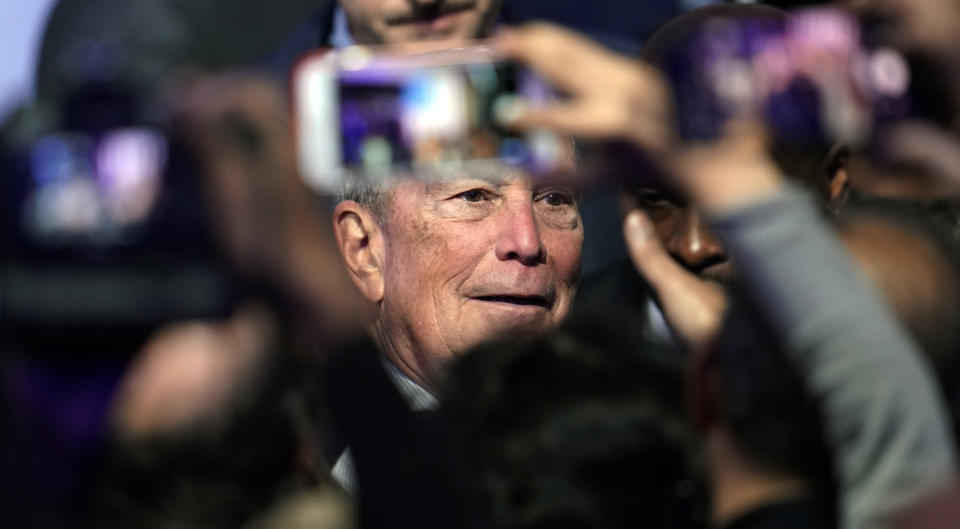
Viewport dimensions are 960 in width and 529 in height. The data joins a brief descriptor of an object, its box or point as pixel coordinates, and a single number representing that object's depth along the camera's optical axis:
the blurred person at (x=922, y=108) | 3.57
